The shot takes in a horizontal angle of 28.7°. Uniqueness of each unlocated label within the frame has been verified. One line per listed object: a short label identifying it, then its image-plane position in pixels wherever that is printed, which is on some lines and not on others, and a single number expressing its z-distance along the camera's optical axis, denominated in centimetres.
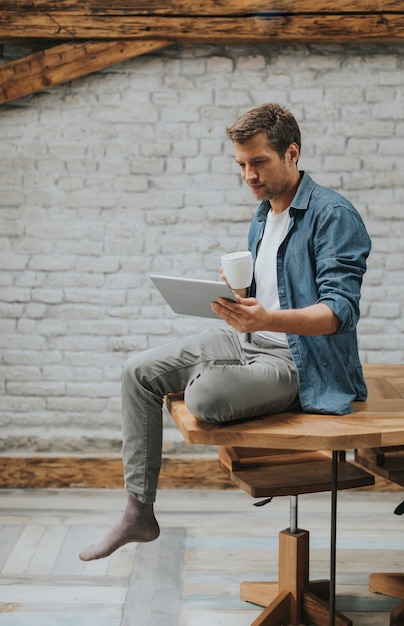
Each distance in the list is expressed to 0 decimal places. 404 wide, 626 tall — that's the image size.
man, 234
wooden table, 221
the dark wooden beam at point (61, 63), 419
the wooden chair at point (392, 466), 264
